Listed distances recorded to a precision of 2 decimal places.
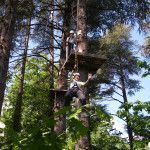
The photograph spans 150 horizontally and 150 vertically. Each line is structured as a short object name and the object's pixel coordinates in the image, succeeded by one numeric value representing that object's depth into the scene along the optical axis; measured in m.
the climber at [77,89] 4.48
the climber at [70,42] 6.77
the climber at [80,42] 5.24
